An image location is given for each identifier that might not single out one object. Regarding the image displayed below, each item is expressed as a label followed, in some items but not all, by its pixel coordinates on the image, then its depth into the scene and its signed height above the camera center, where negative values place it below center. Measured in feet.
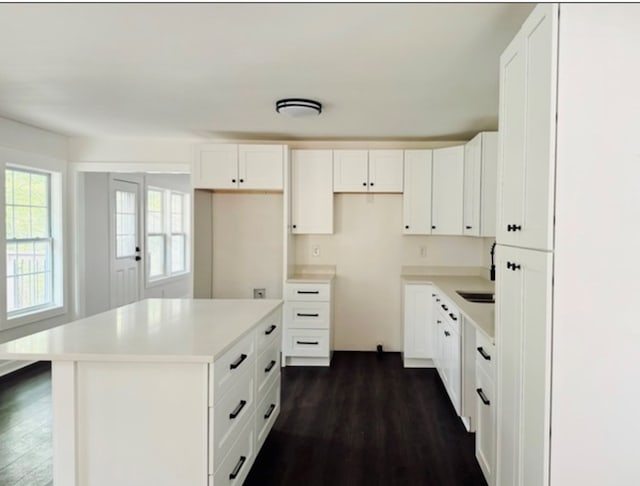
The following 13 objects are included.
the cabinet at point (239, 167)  13.80 +2.13
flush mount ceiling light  10.16 +3.06
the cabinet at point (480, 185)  11.34 +1.37
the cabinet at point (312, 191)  14.16 +1.39
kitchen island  5.43 -2.36
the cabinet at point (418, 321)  13.43 -2.84
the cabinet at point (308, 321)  13.64 -2.89
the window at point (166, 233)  20.77 -0.11
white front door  17.76 -0.51
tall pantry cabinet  4.49 -0.10
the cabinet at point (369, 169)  14.06 +2.12
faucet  11.77 -0.97
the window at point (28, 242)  13.16 -0.39
